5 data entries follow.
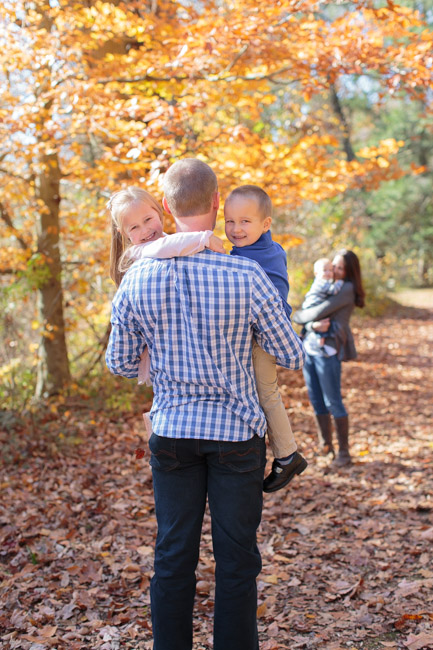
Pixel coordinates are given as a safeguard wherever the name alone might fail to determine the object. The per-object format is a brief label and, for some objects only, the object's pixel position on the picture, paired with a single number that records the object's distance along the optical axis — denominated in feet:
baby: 18.61
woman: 18.60
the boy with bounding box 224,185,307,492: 7.97
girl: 8.29
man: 7.26
